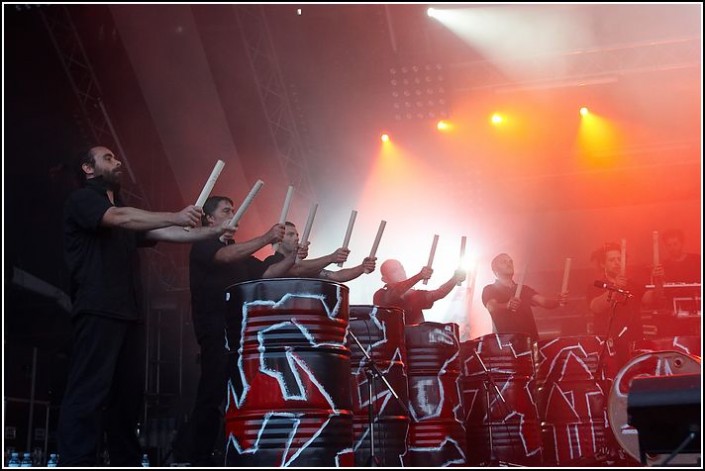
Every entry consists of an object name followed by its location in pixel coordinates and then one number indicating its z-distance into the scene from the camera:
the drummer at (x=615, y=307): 5.16
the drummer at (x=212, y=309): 4.18
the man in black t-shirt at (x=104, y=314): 3.26
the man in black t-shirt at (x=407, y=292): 5.59
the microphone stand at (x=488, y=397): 4.69
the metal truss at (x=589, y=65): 7.78
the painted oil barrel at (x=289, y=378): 3.14
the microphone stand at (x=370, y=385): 3.49
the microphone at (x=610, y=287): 5.08
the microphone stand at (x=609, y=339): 4.95
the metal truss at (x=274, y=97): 7.38
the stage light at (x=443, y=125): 8.55
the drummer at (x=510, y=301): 5.84
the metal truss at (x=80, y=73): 6.51
